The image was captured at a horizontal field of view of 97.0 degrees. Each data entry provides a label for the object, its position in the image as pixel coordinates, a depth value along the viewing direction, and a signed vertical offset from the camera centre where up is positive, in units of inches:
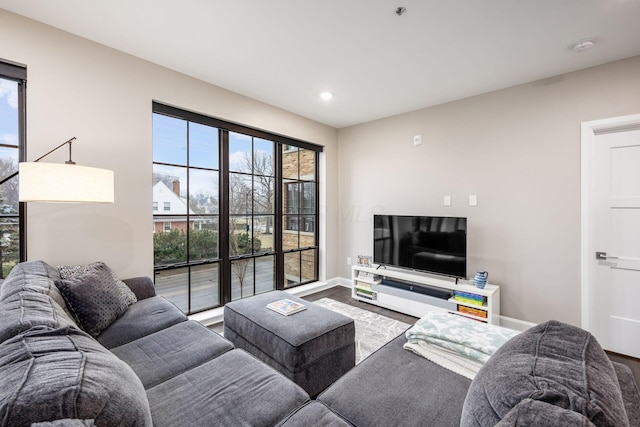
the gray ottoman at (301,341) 72.1 -35.0
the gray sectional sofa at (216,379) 26.0 -21.1
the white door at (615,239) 97.6 -9.8
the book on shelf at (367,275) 150.8 -34.0
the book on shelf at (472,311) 115.3 -41.1
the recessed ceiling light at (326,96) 128.0 +54.1
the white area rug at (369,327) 102.6 -48.5
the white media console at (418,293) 116.0 -37.6
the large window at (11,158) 80.5 +16.2
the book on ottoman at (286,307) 85.2 -29.3
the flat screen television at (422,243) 124.6 -14.8
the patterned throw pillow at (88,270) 77.5 -16.4
